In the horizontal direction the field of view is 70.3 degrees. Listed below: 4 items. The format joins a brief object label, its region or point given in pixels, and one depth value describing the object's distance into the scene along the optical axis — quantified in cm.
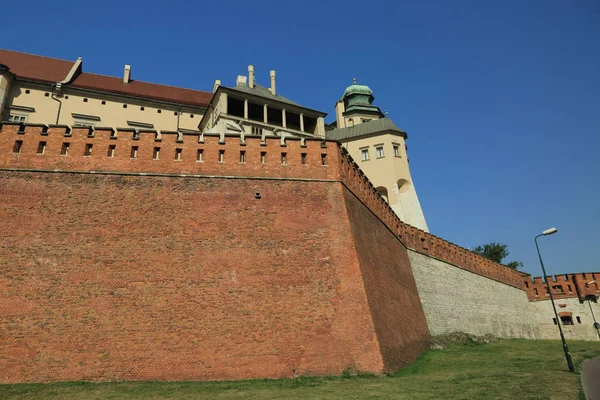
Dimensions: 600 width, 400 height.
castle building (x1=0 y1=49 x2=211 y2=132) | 3222
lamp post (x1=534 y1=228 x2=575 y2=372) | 1845
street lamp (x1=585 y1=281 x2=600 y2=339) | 3878
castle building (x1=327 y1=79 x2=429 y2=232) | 3603
